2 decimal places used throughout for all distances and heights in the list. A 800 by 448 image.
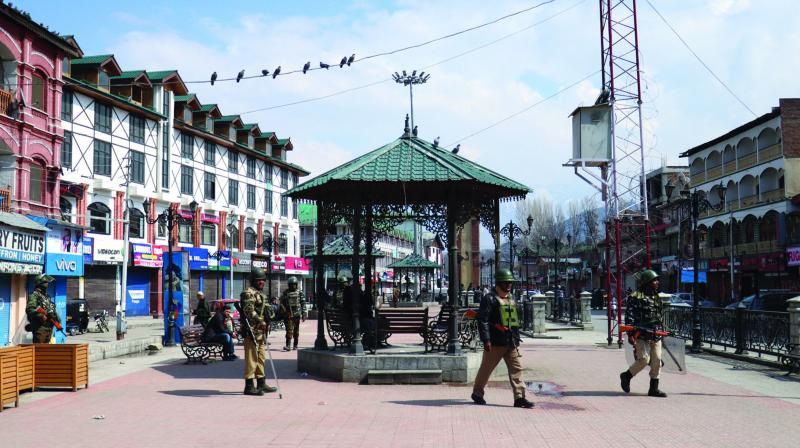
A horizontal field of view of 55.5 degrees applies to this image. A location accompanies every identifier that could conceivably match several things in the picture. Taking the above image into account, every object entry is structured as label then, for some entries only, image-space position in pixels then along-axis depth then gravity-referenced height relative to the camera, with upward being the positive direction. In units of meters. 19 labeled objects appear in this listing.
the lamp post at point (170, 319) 21.34 -1.09
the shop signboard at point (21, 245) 19.56 +1.03
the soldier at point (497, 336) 10.55 -0.82
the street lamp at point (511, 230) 38.06 +2.35
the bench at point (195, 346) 16.84 -1.43
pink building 23.28 +5.46
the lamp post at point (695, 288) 20.53 -0.39
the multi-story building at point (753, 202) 50.47 +5.11
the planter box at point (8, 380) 10.21 -1.31
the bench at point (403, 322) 14.59 -0.84
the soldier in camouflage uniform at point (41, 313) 12.95 -0.51
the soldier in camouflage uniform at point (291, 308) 19.64 -0.72
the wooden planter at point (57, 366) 12.03 -1.31
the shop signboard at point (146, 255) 42.62 +1.53
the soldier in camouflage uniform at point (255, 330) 11.81 -0.78
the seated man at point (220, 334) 17.31 -1.21
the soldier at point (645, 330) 11.56 -0.84
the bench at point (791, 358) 14.70 -1.65
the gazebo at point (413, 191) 13.93 +1.73
